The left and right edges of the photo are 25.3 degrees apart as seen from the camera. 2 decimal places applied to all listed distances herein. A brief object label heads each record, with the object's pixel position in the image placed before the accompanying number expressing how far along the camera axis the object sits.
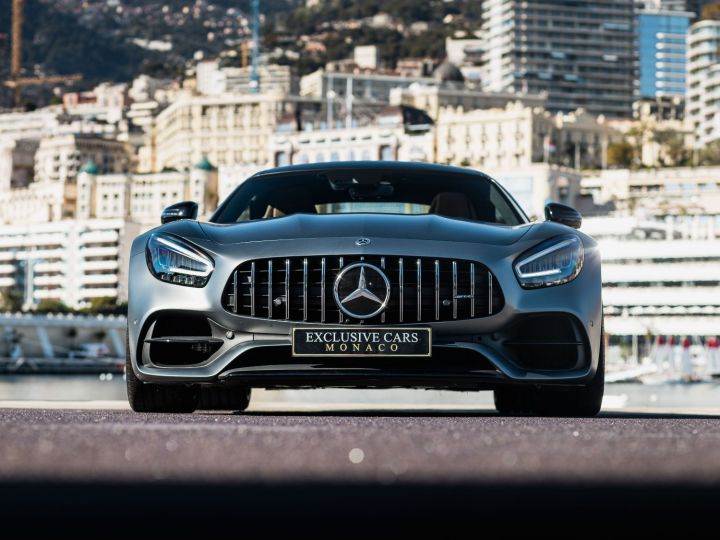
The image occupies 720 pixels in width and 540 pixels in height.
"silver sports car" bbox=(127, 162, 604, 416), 6.28
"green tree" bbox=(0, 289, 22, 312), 150.75
